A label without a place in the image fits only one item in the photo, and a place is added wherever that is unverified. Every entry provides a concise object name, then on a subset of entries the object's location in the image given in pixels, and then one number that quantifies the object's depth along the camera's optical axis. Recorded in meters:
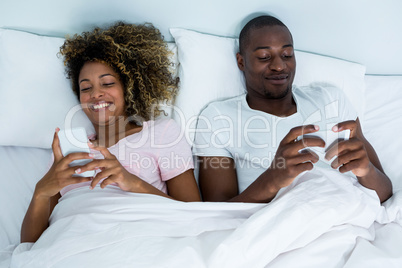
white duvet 0.92
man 1.34
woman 1.28
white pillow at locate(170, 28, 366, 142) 1.46
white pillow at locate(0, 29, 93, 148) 1.39
